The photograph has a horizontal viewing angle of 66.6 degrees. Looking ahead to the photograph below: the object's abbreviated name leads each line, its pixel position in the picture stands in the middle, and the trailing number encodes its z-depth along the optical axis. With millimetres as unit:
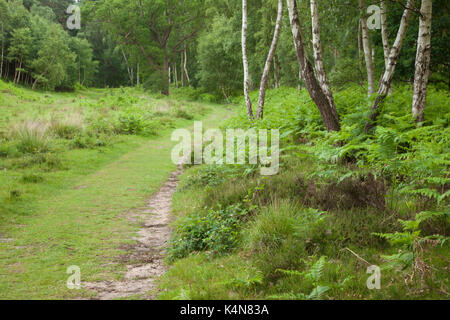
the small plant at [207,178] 8684
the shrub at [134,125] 18203
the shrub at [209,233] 5402
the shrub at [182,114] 26369
